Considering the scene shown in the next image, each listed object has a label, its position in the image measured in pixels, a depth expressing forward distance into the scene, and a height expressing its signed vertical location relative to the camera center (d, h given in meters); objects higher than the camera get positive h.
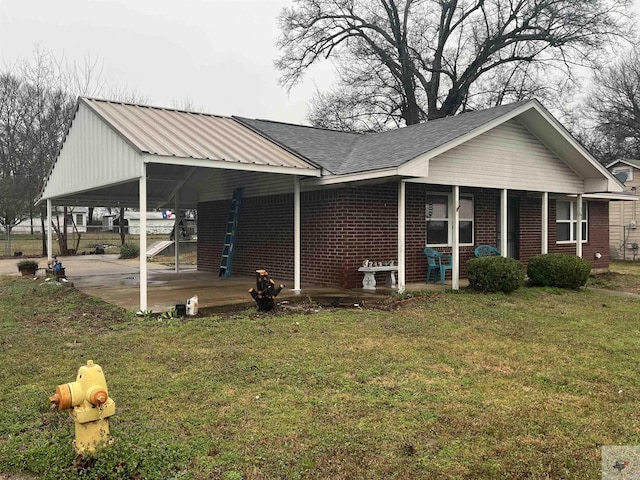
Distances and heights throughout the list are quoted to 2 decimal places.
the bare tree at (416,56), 30.38 +10.79
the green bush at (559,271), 11.32 -0.73
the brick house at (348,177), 9.88 +1.30
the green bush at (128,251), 24.02 -0.55
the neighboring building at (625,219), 24.52 +0.80
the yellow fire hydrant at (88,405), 3.25 -1.02
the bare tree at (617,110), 38.34 +9.32
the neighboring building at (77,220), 49.81 +2.14
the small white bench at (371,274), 11.14 -0.77
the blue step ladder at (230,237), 14.03 +0.04
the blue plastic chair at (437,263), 12.03 -0.59
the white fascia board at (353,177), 9.49 +1.16
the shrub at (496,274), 10.33 -0.73
